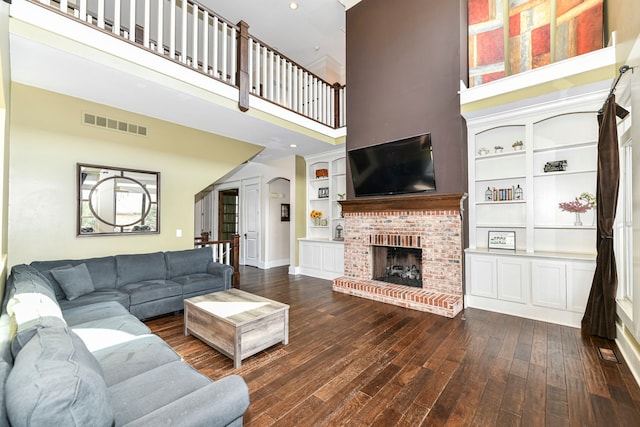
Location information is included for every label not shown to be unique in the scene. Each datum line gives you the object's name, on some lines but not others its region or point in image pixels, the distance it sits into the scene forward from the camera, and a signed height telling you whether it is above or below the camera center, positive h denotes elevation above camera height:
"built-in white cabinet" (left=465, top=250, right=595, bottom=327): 3.46 -0.90
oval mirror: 3.95 +0.27
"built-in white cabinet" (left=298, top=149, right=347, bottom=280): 6.27 +0.00
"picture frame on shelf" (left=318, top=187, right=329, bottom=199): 6.77 +0.62
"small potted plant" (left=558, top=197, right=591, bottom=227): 3.75 +0.13
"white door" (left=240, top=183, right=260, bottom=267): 7.82 -0.16
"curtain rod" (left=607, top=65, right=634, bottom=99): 2.53 +1.32
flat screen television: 4.46 +0.85
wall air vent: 3.98 +1.41
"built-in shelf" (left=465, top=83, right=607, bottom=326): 3.58 +0.18
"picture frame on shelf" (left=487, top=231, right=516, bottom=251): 4.18 -0.34
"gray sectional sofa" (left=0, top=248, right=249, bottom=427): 0.95 -0.76
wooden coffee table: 2.66 -1.05
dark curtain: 2.92 -0.15
